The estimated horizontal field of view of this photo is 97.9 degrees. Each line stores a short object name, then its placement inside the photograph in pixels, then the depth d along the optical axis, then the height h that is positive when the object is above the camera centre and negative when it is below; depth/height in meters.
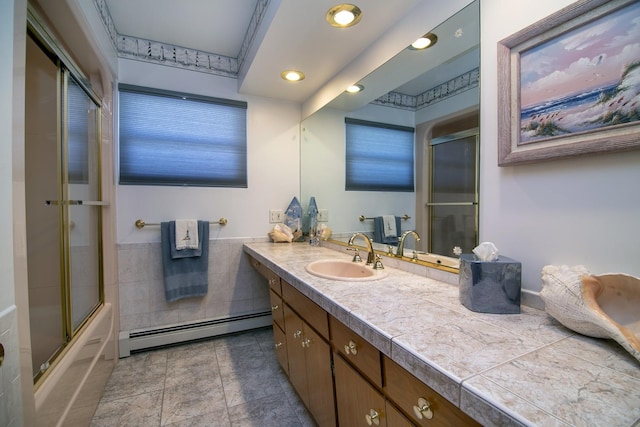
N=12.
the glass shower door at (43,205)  1.21 +0.04
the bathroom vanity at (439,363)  0.48 -0.32
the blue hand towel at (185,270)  2.12 -0.46
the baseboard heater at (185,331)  2.08 -0.97
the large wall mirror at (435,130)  1.14 +0.36
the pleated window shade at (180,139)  2.08 +0.58
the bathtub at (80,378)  1.02 -0.75
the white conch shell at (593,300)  0.66 -0.23
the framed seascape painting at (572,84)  0.70 +0.36
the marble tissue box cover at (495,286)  0.85 -0.24
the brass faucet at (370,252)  1.56 -0.24
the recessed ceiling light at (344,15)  1.37 +0.99
